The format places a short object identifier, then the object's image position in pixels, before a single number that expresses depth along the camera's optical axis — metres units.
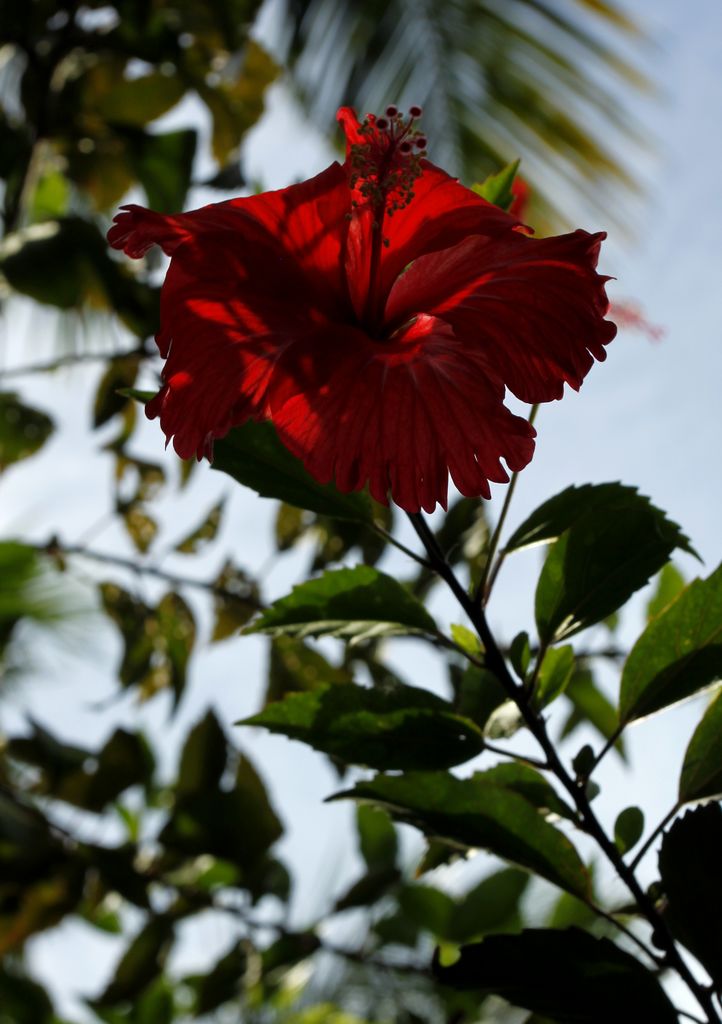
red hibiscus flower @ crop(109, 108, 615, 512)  0.54
